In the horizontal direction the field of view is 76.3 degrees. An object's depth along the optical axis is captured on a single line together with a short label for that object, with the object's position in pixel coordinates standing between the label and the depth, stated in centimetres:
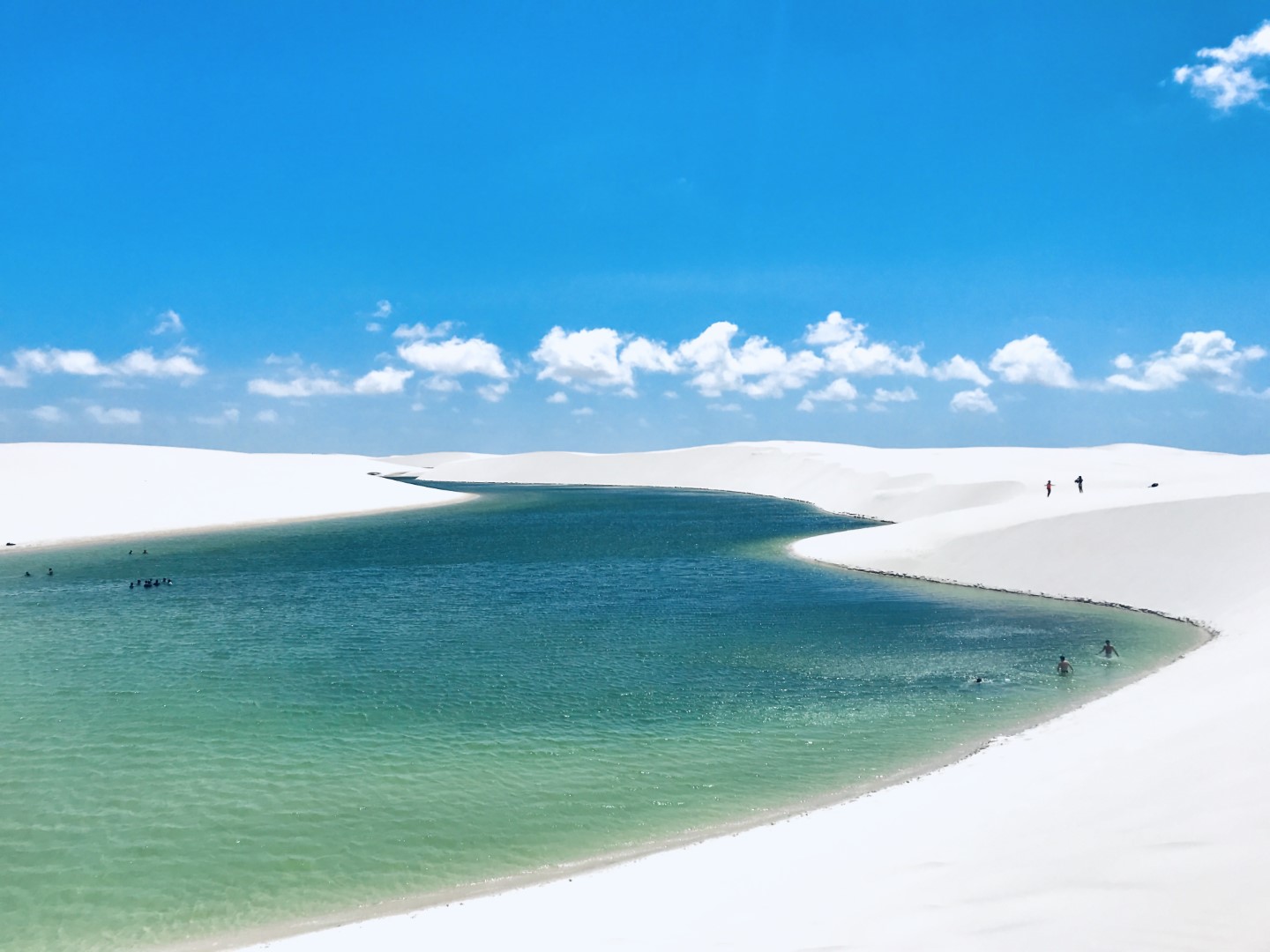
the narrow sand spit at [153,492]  6084
